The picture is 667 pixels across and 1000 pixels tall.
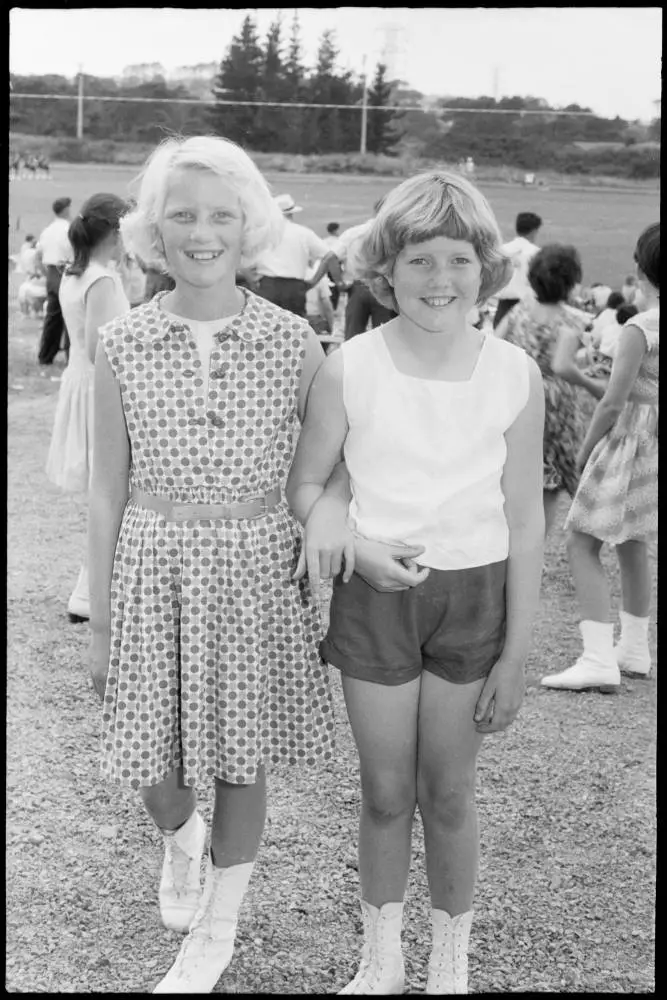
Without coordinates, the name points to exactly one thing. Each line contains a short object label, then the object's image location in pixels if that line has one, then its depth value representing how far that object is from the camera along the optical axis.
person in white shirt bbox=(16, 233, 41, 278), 15.34
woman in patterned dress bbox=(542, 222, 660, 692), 3.65
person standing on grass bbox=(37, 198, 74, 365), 10.88
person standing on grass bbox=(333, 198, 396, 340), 7.89
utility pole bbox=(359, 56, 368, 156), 13.91
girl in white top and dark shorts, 1.93
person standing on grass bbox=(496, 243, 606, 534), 4.36
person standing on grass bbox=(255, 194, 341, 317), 8.23
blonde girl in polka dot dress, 2.05
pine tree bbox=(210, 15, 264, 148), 13.49
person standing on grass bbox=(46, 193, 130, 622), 4.02
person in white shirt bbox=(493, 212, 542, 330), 7.39
